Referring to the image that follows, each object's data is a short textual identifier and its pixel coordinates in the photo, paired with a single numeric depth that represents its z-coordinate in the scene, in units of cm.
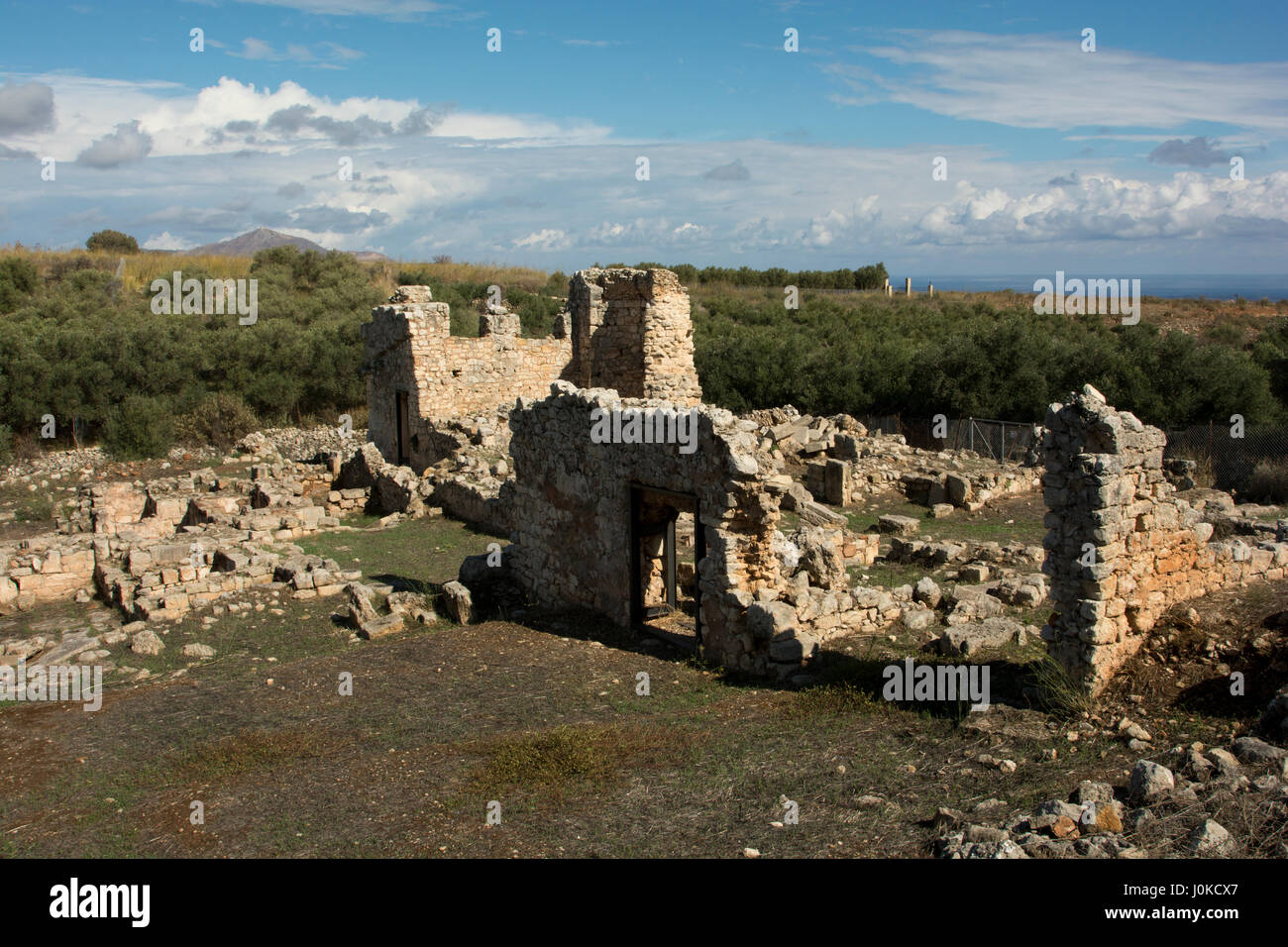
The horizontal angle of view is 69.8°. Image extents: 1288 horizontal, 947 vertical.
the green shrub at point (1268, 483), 1883
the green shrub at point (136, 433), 2777
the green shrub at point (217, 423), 3033
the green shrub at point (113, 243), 5638
